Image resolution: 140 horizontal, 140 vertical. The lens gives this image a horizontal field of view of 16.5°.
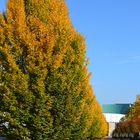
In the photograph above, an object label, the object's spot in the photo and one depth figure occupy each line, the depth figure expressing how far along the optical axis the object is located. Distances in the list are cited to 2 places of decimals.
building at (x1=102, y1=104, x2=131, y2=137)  157.88
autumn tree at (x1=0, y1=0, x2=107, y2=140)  17.39
